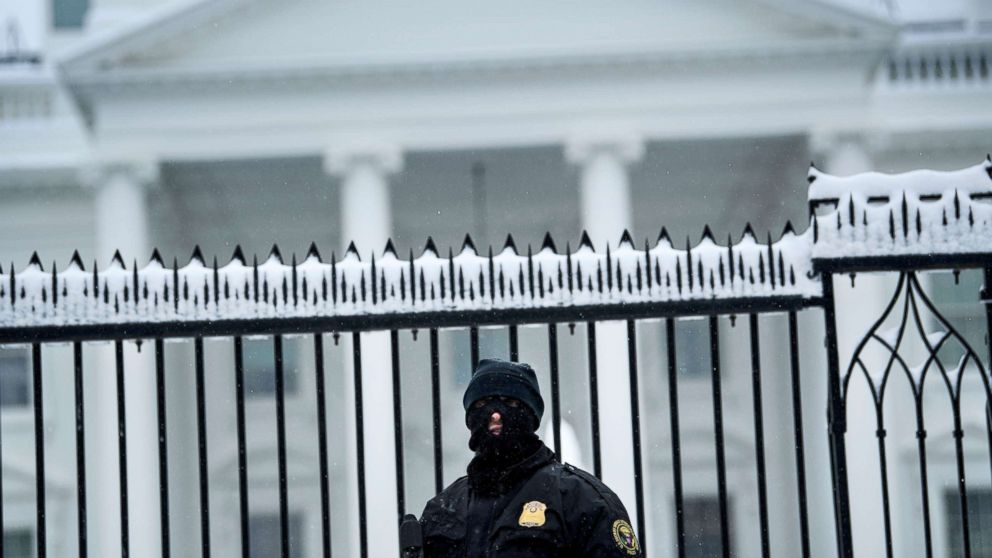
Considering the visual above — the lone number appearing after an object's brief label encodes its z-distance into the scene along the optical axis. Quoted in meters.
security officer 7.42
